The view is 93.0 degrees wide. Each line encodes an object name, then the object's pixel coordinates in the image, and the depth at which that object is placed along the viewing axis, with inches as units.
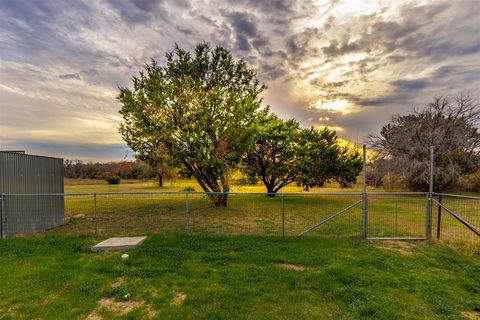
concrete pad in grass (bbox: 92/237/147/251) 241.6
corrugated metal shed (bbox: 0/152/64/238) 314.3
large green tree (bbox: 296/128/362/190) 782.5
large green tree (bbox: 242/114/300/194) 735.5
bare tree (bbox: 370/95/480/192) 836.0
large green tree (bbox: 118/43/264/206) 506.6
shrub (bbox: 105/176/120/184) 1717.5
